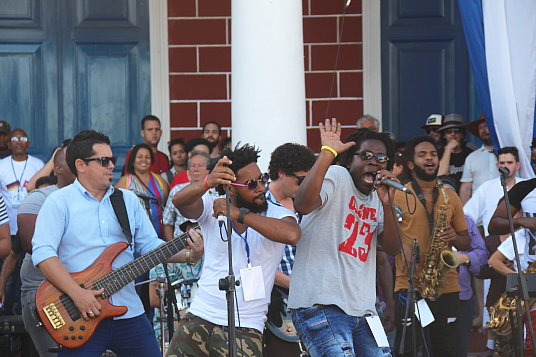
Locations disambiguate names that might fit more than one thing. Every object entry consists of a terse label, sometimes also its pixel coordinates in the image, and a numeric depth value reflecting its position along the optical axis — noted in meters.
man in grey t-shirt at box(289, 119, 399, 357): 8.06
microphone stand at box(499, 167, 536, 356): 9.68
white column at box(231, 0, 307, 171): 12.51
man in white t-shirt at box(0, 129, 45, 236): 17.32
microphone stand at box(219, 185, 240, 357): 7.57
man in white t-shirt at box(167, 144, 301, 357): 8.22
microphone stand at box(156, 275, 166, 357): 11.53
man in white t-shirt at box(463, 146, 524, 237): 15.73
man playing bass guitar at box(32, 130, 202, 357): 9.07
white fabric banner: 13.97
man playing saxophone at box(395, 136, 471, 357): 12.30
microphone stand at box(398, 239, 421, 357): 10.62
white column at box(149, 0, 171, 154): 19.43
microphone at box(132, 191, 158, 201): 11.90
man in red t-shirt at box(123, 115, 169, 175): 17.83
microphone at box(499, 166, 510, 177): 9.82
